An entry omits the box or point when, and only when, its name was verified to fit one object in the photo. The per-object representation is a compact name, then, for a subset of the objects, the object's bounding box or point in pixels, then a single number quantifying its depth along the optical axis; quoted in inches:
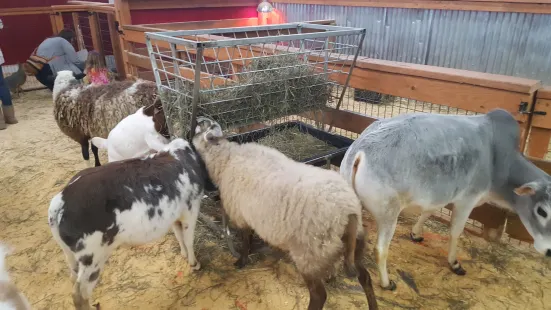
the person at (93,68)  245.8
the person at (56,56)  310.3
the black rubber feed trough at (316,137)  132.6
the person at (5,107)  256.4
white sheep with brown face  86.2
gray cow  99.8
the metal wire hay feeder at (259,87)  114.0
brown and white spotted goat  88.2
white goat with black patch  137.8
